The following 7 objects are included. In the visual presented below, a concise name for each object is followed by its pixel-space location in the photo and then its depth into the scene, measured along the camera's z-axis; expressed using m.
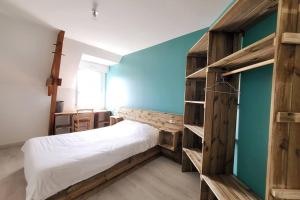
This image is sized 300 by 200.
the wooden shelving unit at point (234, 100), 0.76
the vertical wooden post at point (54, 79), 3.36
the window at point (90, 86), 4.82
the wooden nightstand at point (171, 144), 2.80
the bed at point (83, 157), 1.56
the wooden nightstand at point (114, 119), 4.27
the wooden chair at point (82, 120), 4.05
